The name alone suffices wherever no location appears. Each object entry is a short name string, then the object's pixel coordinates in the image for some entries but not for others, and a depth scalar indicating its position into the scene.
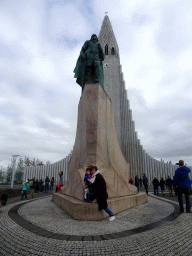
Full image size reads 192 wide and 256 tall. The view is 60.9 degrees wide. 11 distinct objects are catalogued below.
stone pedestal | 4.42
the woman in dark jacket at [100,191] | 3.28
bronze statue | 6.19
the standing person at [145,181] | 9.88
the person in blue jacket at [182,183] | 3.79
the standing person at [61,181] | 8.26
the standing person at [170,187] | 9.02
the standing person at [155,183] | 9.60
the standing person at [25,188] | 7.97
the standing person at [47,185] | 12.63
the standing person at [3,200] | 5.50
